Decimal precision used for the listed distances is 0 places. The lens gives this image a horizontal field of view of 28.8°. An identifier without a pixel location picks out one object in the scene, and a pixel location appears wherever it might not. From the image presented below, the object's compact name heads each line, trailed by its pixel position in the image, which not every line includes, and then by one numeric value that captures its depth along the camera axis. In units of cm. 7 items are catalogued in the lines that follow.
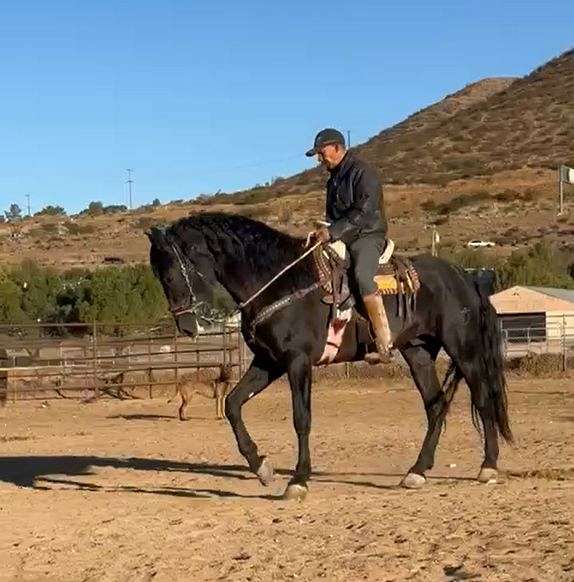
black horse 836
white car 5479
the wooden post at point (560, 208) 5741
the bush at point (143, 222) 7131
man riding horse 846
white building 3322
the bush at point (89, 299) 3700
